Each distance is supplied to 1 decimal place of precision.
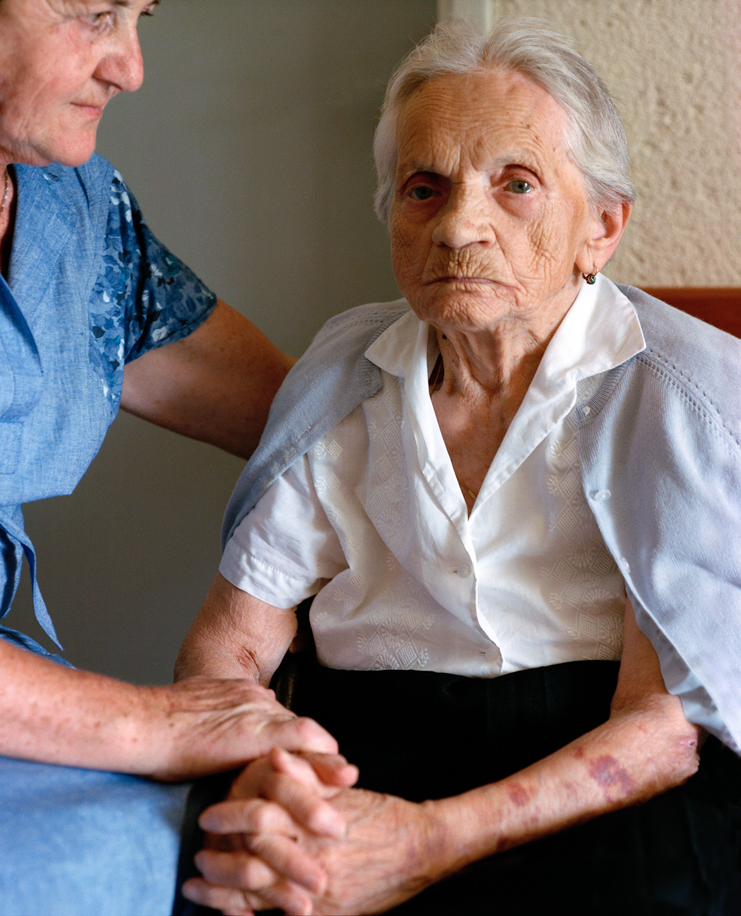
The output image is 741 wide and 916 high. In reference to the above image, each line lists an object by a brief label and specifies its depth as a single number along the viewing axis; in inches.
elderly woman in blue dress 40.0
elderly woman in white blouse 41.1
